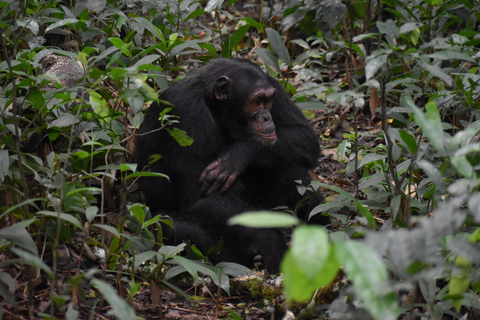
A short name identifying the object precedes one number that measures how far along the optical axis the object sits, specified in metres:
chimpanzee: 9.33
